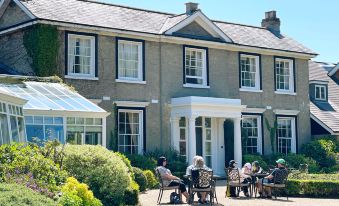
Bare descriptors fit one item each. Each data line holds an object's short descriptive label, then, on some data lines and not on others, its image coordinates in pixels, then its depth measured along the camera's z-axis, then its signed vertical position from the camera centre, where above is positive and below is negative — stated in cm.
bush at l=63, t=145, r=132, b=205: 1578 -91
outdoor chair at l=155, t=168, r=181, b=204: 1728 -144
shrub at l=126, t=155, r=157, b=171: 2469 -102
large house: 2566 +302
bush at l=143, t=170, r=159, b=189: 2307 -165
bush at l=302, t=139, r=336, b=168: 3194 -78
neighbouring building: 3391 +232
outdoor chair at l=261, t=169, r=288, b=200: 1914 -151
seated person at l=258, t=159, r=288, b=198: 1916 -129
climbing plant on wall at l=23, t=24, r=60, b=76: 2450 +366
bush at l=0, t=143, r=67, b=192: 1378 -68
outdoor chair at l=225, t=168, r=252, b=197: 1903 -131
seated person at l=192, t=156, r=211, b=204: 1715 -86
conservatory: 1964 +80
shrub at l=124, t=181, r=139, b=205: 1619 -158
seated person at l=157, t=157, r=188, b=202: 1736 -125
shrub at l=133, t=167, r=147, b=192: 2130 -147
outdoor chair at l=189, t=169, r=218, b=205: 1688 -121
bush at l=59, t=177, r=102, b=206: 1301 -125
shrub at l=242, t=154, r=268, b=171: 2908 -108
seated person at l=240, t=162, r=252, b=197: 1947 -125
